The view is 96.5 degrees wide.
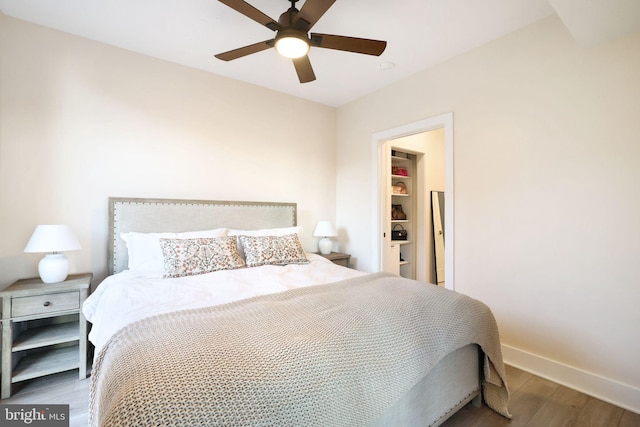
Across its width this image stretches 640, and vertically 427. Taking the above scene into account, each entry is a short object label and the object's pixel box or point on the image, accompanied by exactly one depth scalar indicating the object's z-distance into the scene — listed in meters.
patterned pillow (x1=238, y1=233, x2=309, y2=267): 2.68
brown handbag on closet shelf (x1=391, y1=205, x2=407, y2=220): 4.49
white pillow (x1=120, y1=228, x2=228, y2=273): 2.42
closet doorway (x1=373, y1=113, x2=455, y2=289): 2.84
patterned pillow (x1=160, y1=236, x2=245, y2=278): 2.29
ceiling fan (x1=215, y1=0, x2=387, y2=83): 1.66
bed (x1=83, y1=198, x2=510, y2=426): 0.89
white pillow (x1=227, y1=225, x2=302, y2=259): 2.94
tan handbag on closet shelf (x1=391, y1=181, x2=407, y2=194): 4.42
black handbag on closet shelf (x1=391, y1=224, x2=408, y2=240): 4.54
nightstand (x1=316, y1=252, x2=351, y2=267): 3.61
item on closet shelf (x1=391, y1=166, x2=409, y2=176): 4.38
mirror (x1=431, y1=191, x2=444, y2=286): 4.51
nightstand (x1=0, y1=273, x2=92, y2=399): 1.94
